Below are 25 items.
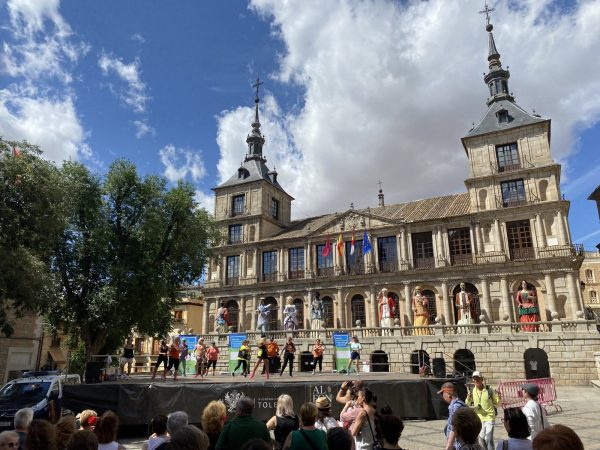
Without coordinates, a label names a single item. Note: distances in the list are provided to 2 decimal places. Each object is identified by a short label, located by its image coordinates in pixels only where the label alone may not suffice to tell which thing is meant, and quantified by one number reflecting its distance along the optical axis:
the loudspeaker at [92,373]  13.47
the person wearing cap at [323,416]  6.02
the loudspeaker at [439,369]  14.30
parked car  11.91
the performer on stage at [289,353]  17.17
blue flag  31.61
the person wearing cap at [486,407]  7.73
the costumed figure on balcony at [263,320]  27.11
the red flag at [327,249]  33.62
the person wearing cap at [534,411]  6.48
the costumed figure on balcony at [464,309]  25.08
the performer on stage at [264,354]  15.50
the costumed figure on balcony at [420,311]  26.11
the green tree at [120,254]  21.61
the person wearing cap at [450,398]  6.47
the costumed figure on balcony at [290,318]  26.31
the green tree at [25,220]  14.55
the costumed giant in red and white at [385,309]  27.05
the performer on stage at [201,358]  18.88
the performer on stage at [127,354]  17.03
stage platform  12.41
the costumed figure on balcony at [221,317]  28.03
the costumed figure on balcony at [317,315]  28.16
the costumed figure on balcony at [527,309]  23.48
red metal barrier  14.29
